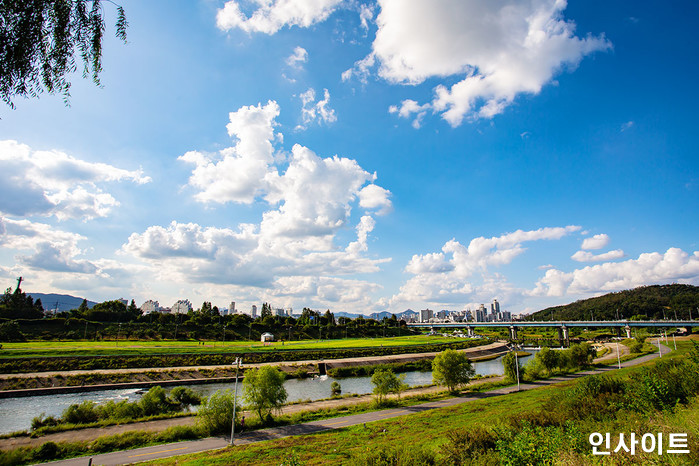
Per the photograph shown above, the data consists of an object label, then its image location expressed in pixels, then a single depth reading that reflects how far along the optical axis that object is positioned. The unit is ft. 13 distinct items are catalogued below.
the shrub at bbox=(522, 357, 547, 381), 192.34
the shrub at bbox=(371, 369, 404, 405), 140.15
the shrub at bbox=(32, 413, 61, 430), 104.93
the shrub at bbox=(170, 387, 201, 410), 154.20
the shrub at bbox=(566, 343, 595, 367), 223.02
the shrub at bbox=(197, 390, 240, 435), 103.19
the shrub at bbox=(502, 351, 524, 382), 186.39
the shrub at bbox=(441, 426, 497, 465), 47.73
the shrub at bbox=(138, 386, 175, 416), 125.43
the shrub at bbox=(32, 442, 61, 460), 79.41
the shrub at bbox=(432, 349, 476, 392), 164.76
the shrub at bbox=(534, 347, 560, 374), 208.95
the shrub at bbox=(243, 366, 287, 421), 114.93
